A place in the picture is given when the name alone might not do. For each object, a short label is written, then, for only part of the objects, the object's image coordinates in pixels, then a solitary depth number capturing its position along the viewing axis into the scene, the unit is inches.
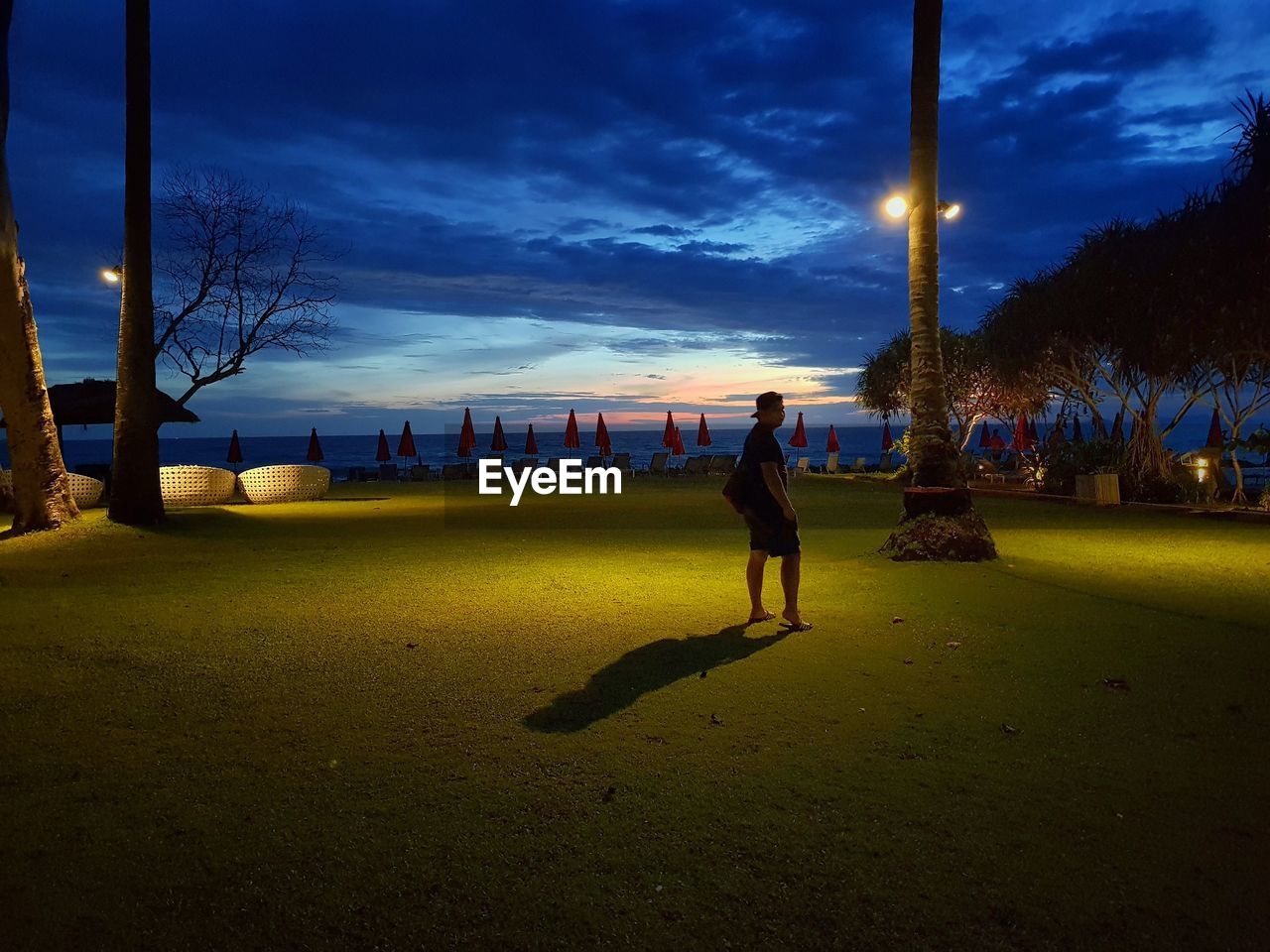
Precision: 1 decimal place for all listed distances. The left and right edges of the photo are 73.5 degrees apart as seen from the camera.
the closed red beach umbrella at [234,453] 1291.8
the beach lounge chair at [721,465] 1261.1
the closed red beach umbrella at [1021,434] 1198.9
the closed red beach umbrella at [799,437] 1369.7
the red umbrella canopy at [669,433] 1317.7
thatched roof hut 876.6
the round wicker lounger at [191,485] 750.5
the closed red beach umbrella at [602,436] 1280.8
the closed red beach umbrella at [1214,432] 931.3
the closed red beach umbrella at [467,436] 1222.9
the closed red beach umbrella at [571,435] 1257.9
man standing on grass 249.3
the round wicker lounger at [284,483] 790.5
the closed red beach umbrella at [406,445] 1306.3
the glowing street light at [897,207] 416.2
